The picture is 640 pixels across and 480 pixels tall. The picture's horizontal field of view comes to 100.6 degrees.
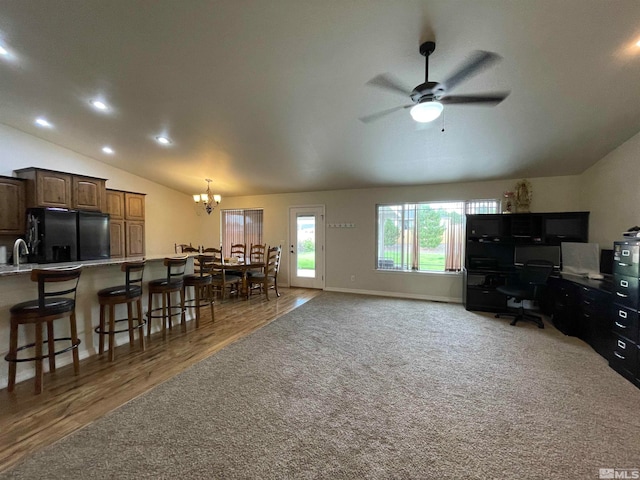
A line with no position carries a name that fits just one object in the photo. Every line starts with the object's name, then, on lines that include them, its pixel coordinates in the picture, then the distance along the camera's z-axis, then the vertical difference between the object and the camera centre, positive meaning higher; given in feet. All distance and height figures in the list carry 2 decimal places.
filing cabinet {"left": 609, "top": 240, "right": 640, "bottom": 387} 8.14 -2.44
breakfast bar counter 7.61 -1.95
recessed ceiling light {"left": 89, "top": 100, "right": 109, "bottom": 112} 10.84 +5.40
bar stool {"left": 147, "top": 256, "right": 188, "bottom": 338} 11.07 -2.37
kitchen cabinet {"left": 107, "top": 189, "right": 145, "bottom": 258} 17.74 +0.84
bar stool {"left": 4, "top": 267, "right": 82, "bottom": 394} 7.20 -2.26
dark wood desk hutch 14.47 -0.40
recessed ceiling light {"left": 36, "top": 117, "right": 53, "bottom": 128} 12.85 +5.56
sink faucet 8.49 -0.59
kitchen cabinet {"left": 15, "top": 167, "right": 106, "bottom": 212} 13.75 +2.49
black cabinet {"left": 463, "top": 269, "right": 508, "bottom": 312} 15.12 -3.26
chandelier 18.22 +2.57
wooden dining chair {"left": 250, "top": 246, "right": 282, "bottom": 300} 18.54 -2.84
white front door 21.44 -0.93
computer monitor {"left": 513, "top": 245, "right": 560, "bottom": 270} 15.41 -1.06
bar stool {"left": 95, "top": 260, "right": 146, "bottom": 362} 9.27 -2.40
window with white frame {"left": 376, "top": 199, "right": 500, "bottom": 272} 17.51 +0.10
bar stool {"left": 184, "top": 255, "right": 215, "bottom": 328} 12.69 -2.22
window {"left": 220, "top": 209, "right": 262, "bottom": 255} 23.80 +0.71
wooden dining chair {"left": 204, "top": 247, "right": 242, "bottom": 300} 16.65 -2.88
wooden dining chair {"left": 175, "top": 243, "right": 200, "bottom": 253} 19.77 -1.09
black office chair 12.95 -2.68
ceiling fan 6.56 +3.71
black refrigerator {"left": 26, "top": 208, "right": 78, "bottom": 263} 13.53 -0.05
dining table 17.01 -2.16
